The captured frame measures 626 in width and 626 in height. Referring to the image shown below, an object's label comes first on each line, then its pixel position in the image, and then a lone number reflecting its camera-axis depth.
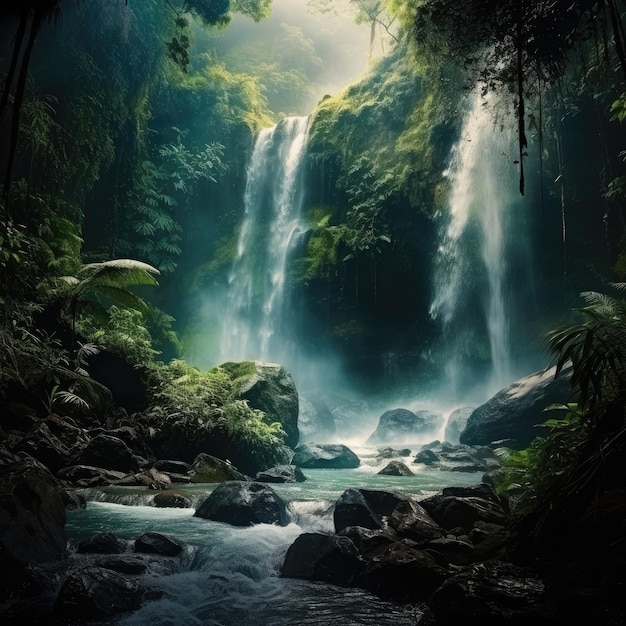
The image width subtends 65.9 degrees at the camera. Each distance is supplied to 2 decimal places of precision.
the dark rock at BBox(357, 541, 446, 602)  4.09
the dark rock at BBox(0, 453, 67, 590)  4.03
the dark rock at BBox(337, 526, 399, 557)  5.00
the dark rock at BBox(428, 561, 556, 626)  2.76
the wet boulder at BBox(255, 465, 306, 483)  9.85
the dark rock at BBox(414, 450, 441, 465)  12.85
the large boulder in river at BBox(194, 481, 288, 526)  6.34
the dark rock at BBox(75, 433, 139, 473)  8.38
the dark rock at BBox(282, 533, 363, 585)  4.62
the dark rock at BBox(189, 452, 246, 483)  9.23
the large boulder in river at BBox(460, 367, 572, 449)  12.70
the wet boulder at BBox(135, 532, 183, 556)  4.93
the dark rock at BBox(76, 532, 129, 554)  4.77
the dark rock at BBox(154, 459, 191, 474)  9.49
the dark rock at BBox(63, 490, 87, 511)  6.32
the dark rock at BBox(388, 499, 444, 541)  5.23
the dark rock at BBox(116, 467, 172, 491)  8.04
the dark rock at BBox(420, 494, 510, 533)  5.66
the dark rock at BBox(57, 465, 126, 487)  7.59
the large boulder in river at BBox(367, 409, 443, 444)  18.47
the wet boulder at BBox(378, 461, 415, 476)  11.05
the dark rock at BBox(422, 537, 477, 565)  4.54
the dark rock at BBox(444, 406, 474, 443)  17.16
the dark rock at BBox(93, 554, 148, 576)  4.36
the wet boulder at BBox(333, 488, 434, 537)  5.48
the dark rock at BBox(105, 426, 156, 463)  9.62
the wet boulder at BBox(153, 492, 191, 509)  7.05
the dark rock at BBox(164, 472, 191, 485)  8.95
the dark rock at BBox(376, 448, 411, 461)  14.20
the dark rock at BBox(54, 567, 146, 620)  3.52
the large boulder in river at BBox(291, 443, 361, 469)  12.89
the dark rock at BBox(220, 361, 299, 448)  12.84
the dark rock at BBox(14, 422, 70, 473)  7.68
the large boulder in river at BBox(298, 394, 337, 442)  18.14
